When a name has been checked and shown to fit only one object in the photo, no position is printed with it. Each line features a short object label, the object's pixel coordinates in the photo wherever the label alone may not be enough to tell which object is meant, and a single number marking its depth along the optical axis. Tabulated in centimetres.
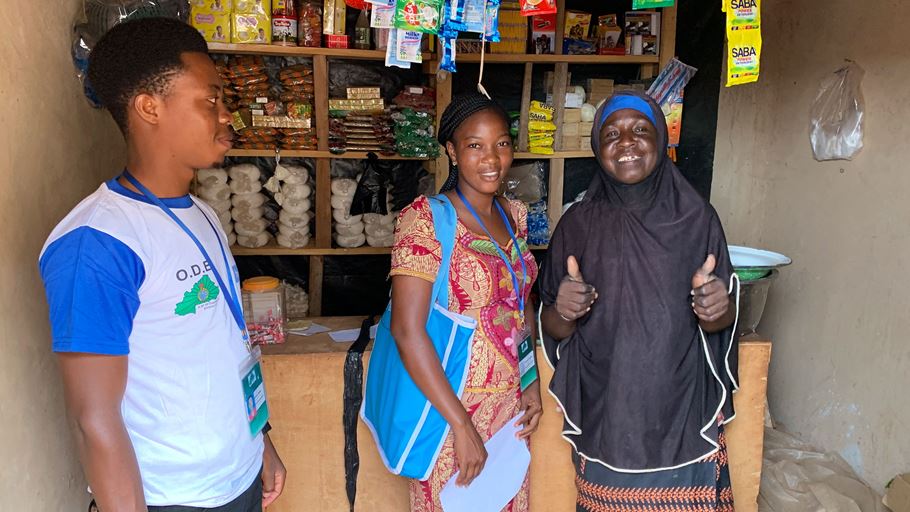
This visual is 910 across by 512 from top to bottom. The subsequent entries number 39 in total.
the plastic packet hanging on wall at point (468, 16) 187
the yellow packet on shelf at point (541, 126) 366
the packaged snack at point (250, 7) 315
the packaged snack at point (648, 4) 178
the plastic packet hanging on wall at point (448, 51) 189
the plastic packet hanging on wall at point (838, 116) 255
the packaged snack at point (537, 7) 183
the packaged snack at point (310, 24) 333
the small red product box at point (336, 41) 335
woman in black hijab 164
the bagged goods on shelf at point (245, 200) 353
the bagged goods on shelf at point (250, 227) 356
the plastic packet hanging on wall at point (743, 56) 180
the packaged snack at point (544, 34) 351
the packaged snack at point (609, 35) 359
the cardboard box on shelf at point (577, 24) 355
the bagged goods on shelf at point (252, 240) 358
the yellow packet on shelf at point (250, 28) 316
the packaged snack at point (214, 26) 313
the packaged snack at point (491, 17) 189
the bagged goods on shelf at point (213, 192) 345
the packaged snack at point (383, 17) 181
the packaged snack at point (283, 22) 326
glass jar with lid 204
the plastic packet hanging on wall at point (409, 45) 184
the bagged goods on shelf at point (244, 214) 354
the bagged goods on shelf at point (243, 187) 352
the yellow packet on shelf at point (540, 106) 362
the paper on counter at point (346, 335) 214
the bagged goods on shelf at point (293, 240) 360
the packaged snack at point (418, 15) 179
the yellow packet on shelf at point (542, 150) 366
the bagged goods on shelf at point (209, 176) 344
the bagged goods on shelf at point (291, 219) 359
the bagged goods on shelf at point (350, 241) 365
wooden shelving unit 340
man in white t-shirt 97
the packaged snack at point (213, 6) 310
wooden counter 202
